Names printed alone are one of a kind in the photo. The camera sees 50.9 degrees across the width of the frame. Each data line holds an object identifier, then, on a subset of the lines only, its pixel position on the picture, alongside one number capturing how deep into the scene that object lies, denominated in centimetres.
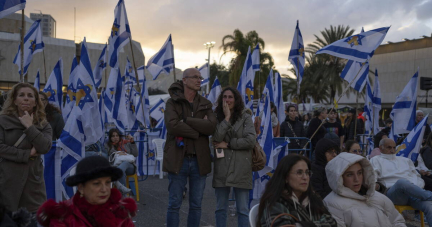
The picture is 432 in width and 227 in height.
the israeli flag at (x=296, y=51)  1171
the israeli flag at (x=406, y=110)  937
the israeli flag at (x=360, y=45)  804
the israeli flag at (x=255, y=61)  1284
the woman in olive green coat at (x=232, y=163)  495
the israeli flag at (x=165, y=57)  1200
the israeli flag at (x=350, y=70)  954
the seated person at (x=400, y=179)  563
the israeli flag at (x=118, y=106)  1102
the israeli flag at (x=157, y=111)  1794
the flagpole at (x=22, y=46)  786
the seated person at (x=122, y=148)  771
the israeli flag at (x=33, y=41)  1300
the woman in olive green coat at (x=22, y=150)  383
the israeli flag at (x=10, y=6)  597
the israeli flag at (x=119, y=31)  1042
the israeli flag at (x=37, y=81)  1255
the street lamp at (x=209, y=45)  3933
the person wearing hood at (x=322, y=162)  483
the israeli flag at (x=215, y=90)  1336
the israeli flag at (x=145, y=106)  1405
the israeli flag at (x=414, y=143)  759
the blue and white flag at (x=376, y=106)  1281
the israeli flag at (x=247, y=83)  1128
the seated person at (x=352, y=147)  612
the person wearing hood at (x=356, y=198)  387
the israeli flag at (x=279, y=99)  1110
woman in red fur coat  287
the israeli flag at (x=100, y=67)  1358
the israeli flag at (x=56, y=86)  996
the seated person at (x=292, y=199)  333
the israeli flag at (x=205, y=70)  1864
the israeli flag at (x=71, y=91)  763
